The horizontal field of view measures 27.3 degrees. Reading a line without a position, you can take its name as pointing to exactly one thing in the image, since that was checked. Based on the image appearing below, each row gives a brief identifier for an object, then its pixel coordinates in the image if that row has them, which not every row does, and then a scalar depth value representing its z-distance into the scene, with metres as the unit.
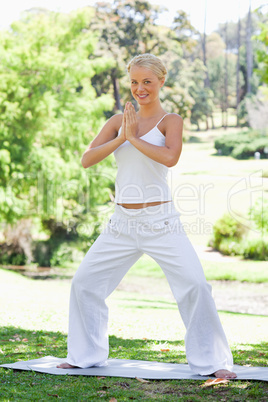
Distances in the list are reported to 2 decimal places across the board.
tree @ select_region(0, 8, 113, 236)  15.40
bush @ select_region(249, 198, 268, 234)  13.19
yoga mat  3.19
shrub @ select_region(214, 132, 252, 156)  26.16
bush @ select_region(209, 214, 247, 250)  19.48
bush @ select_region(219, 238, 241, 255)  19.38
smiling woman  3.11
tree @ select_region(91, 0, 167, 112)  23.56
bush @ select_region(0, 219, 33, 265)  17.38
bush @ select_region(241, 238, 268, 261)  19.52
